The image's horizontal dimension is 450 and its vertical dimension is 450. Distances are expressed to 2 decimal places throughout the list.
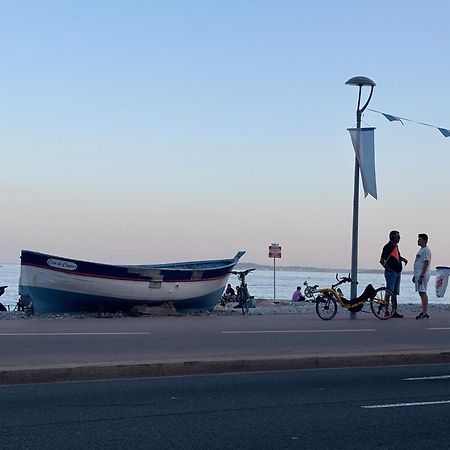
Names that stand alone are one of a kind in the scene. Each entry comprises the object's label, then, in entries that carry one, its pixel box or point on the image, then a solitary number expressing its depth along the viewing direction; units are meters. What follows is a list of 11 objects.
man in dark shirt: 20.53
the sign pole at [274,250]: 37.72
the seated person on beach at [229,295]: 39.38
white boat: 21.86
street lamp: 19.66
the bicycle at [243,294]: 22.66
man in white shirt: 20.20
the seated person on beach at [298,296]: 39.94
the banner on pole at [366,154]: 20.09
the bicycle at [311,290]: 21.88
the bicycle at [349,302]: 20.41
